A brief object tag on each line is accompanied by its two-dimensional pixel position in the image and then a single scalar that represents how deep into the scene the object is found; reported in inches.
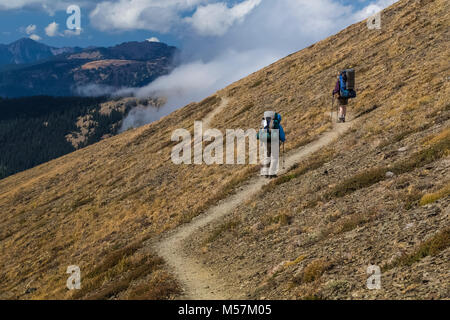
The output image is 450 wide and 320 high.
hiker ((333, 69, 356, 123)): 981.2
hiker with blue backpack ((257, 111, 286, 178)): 732.0
